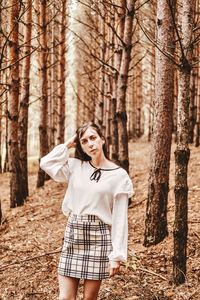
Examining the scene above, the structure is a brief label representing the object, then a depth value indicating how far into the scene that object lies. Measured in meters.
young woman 2.80
